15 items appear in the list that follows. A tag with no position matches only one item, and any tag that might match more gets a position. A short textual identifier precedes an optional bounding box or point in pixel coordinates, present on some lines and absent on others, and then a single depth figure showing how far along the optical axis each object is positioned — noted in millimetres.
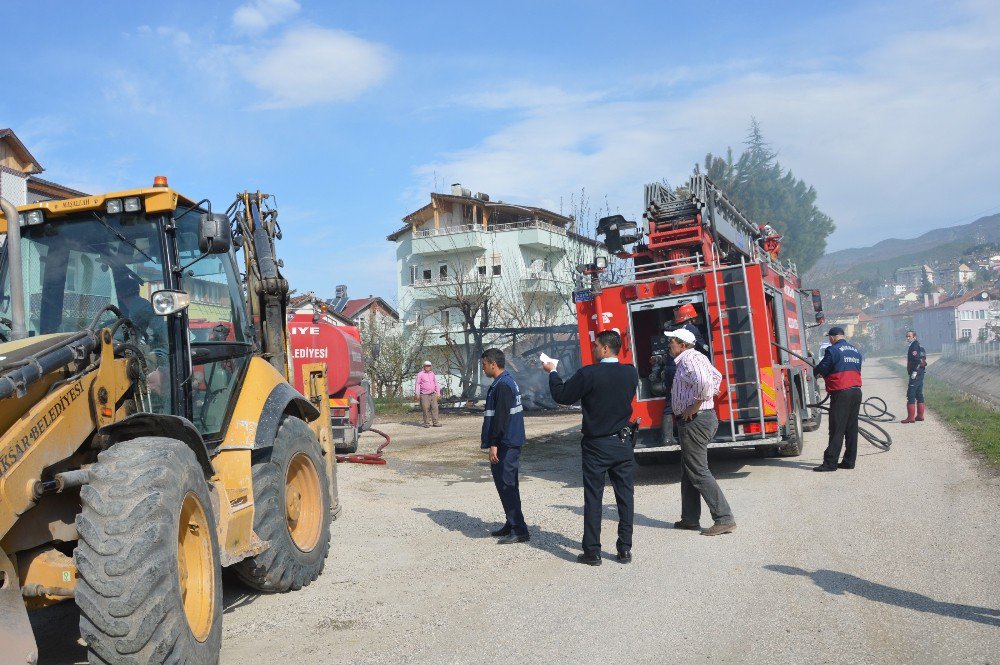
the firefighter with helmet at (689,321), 10719
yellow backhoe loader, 3949
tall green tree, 56531
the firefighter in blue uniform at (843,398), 11109
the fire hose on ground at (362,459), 14945
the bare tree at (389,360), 34406
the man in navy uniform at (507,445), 7891
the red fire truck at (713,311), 10602
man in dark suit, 7168
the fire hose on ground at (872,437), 12719
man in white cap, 7844
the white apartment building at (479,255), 39625
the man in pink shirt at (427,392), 22297
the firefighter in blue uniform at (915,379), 16375
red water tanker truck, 16047
